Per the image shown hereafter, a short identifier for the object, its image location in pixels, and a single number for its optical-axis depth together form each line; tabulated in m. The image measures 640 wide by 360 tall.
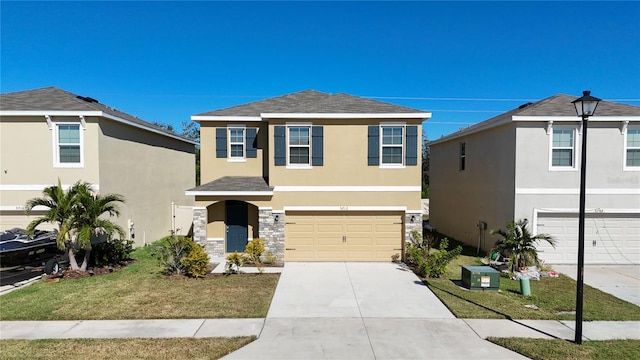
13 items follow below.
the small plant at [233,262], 11.23
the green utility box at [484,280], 9.88
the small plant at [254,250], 12.30
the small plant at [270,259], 12.62
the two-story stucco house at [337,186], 12.93
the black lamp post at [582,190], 6.40
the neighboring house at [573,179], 12.76
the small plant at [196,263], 10.79
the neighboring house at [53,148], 12.73
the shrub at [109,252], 11.97
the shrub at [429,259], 11.16
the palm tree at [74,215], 10.20
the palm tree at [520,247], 11.36
